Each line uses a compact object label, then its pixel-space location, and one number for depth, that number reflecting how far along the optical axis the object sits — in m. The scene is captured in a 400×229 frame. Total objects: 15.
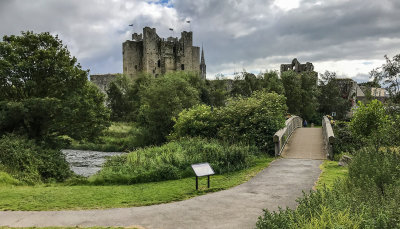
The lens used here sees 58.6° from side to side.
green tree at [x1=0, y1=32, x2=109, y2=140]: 20.86
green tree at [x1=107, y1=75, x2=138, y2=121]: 61.66
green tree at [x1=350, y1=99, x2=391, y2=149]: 16.12
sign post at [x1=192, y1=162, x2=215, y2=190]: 10.31
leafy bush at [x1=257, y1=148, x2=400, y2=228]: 4.97
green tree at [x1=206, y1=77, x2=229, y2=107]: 55.11
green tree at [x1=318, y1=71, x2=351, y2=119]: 60.22
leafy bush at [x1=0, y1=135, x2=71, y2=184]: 16.05
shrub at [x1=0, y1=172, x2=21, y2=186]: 13.90
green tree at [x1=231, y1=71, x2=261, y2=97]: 53.75
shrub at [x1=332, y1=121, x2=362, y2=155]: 17.84
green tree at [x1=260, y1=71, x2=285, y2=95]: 50.03
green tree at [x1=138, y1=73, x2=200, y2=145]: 39.91
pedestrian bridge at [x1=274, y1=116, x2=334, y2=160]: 17.55
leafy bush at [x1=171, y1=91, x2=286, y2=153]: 18.80
